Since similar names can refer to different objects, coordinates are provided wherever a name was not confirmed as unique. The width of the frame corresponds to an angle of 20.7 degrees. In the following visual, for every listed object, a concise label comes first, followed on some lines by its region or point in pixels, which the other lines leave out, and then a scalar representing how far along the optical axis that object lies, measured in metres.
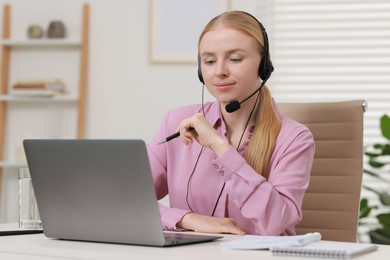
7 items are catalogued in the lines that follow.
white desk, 2.13
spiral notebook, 2.10
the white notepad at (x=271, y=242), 2.18
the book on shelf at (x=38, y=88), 5.01
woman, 2.61
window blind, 4.79
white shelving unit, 5.05
